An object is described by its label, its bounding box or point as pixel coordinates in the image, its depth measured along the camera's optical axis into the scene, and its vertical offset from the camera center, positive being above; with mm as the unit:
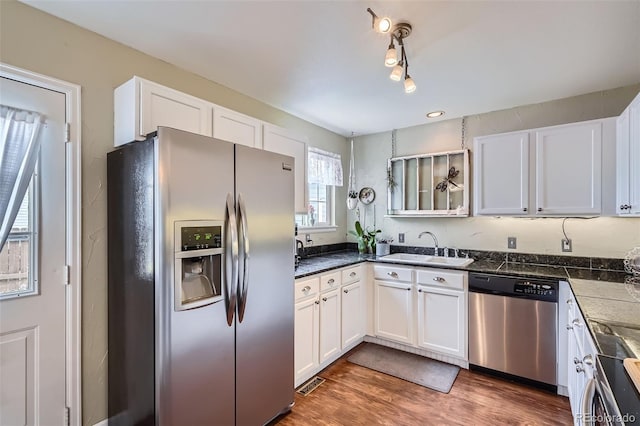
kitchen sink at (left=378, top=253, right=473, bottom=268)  2838 -500
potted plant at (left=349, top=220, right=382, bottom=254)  3637 -327
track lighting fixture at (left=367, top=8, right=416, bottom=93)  1538 +987
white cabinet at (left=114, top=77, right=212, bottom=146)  1709 +626
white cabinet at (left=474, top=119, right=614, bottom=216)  2355 +352
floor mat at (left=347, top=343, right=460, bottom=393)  2500 -1414
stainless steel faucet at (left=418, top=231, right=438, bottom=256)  3377 -338
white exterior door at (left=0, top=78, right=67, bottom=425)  1518 -422
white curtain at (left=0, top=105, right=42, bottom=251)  1496 +287
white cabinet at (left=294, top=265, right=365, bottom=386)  2350 -936
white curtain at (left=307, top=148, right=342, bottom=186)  3451 +549
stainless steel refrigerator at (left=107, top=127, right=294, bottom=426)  1437 -380
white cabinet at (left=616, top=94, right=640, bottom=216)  1891 +345
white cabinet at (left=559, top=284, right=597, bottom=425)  1311 -748
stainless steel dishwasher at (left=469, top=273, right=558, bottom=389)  2312 -933
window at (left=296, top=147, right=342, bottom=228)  3453 +335
